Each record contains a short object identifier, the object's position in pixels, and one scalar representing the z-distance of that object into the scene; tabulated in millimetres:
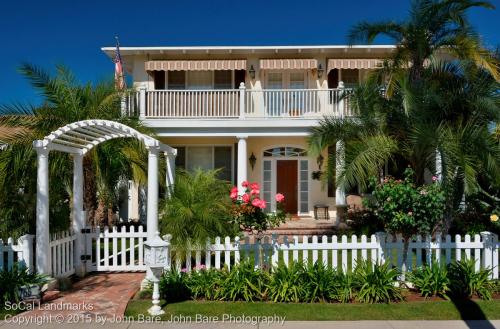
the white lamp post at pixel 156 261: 5406
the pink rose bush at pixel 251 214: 6664
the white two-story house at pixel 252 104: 13242
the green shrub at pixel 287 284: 5855
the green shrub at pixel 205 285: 6004
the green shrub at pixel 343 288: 5836
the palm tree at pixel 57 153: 7809
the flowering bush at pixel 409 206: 6062
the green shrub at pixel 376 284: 5828
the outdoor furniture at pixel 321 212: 14391
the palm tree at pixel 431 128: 6672
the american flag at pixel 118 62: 14248
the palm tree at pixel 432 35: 7852
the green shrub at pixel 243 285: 5914
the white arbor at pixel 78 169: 6426
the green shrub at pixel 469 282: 5996
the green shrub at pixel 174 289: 5984
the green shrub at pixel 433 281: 6020
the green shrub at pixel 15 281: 5738
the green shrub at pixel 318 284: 5875
